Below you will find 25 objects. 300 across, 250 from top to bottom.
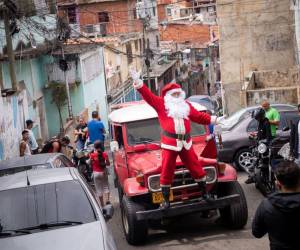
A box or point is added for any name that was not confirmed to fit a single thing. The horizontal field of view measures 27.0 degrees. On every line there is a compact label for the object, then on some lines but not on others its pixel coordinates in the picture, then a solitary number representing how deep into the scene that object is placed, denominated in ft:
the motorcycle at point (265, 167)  36.40
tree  98.73
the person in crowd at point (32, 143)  52.19
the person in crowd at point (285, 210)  14.90
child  38.32
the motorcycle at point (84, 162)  49.79
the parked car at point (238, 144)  47.93
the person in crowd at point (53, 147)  45.68
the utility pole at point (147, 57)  136.24
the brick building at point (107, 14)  200.78
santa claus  29.60
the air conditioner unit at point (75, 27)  163.08
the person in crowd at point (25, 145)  48.85
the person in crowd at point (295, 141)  31.42
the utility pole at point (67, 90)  99.26
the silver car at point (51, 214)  20.88
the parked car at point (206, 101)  117.86
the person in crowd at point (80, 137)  58.34
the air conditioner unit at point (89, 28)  193.88
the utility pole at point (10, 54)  63.62
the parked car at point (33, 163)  32.09
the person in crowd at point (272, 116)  42.32
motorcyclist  37.50
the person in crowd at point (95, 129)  50.49
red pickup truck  29.84
